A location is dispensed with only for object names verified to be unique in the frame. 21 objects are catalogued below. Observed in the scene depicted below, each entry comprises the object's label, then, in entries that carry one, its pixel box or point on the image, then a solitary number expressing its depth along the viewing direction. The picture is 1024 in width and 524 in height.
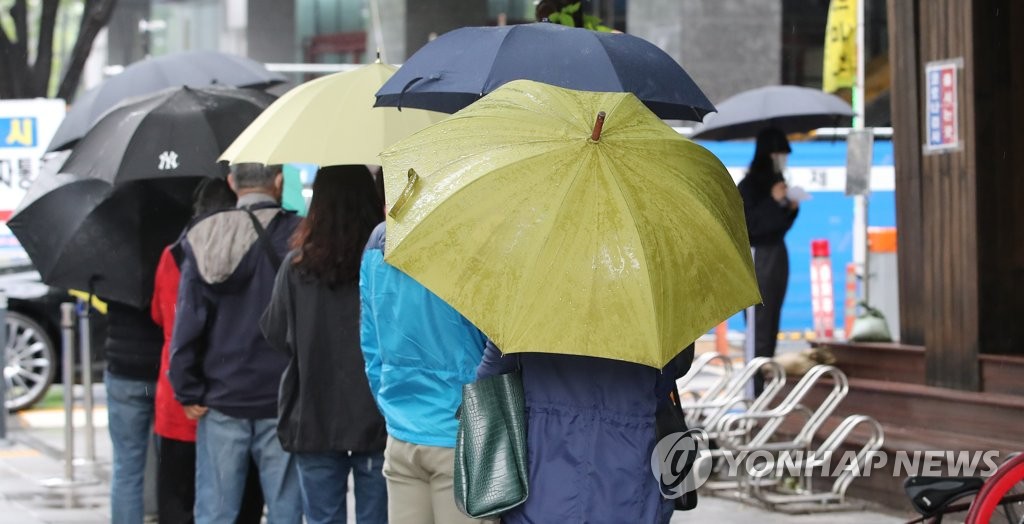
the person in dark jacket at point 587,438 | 8.00
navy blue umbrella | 11.24
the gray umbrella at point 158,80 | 18.09
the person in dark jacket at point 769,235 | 22.55
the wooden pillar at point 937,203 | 17.73
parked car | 29.36
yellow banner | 31.44
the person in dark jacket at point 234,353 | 12.62
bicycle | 10.44
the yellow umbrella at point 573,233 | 7.66
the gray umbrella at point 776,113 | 24.56
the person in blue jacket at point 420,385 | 9.59
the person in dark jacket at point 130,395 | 14.95
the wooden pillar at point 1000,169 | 17.84
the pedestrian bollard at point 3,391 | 25.28
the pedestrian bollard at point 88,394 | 20.92
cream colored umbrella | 12.35
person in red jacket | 13.86
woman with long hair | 11.37
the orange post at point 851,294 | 34.25
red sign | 35.78
